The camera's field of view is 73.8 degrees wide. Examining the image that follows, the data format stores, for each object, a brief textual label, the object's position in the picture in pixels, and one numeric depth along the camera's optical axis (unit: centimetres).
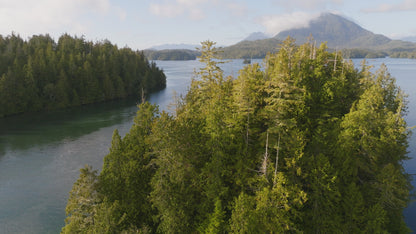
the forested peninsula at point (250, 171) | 2462
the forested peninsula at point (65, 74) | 9296
